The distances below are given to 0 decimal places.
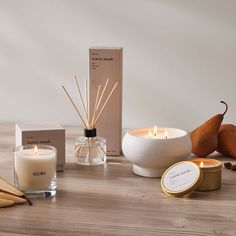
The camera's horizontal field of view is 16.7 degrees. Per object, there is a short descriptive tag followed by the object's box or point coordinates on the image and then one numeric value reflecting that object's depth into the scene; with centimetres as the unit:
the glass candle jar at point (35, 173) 159
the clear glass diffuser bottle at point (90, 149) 185
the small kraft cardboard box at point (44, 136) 174
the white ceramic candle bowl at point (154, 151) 170
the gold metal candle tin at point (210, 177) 163
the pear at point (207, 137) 187
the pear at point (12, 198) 154
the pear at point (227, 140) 189
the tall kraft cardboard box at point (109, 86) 189
